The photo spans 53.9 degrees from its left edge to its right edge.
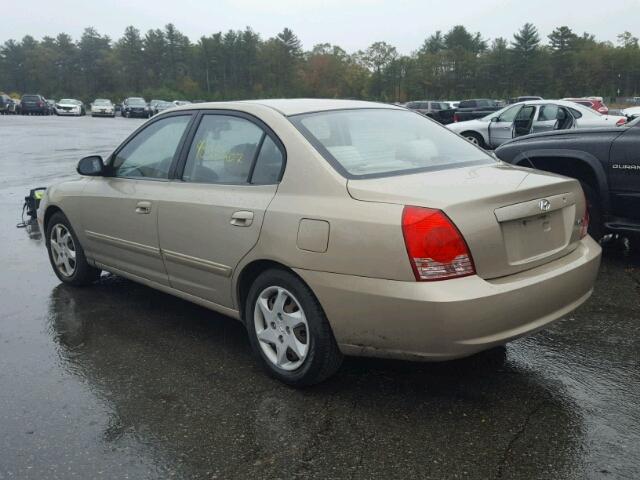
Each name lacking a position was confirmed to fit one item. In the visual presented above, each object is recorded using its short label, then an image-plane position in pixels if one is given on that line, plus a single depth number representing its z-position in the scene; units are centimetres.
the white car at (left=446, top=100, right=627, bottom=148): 1405
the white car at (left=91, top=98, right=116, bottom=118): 4975
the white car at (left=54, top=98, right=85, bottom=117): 5066
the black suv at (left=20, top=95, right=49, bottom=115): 5150
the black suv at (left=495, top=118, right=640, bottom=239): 555
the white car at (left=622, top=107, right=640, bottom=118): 2368
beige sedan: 290
